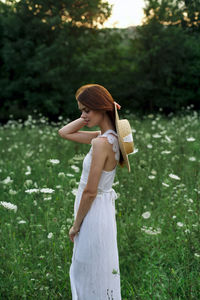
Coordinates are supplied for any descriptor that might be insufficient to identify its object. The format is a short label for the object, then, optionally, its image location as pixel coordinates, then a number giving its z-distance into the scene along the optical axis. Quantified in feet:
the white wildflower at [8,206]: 9.83
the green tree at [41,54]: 51.19
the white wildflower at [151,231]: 9.75
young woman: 7.37
